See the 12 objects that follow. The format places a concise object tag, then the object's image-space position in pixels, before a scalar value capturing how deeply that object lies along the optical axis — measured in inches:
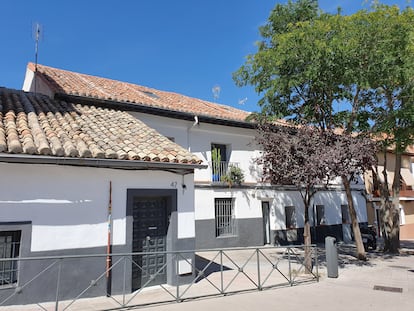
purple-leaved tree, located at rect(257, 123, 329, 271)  356.4
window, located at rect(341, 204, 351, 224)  798.5
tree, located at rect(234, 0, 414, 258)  417.2
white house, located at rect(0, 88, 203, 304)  251.6
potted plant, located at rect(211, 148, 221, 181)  603.5
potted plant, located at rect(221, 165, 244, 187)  603.8
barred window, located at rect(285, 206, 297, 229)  688.4
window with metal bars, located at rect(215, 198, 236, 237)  595.5
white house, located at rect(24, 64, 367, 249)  520.7
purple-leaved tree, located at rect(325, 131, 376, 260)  358.9
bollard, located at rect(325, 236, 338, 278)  363.9
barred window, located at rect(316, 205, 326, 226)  741.3
